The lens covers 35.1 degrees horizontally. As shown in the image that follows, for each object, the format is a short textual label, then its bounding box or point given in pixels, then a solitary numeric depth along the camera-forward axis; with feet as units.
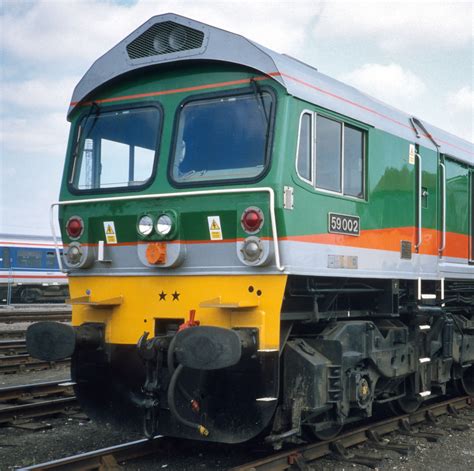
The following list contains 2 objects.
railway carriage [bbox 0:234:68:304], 107.24
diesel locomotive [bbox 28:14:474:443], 20.77
